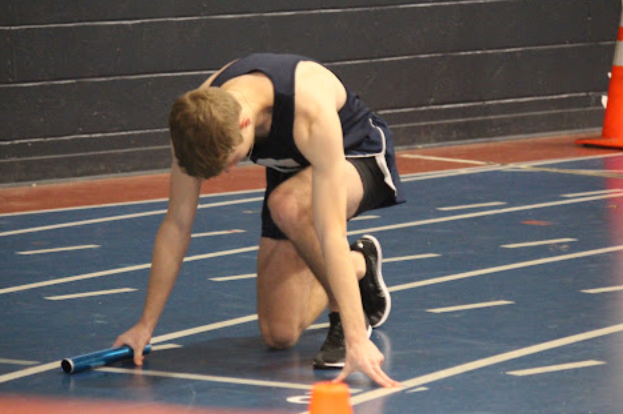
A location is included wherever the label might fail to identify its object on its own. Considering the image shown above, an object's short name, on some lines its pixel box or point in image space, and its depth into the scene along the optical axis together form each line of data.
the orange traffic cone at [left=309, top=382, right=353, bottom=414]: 5.84
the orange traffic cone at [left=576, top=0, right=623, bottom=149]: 21.30
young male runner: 8.05
